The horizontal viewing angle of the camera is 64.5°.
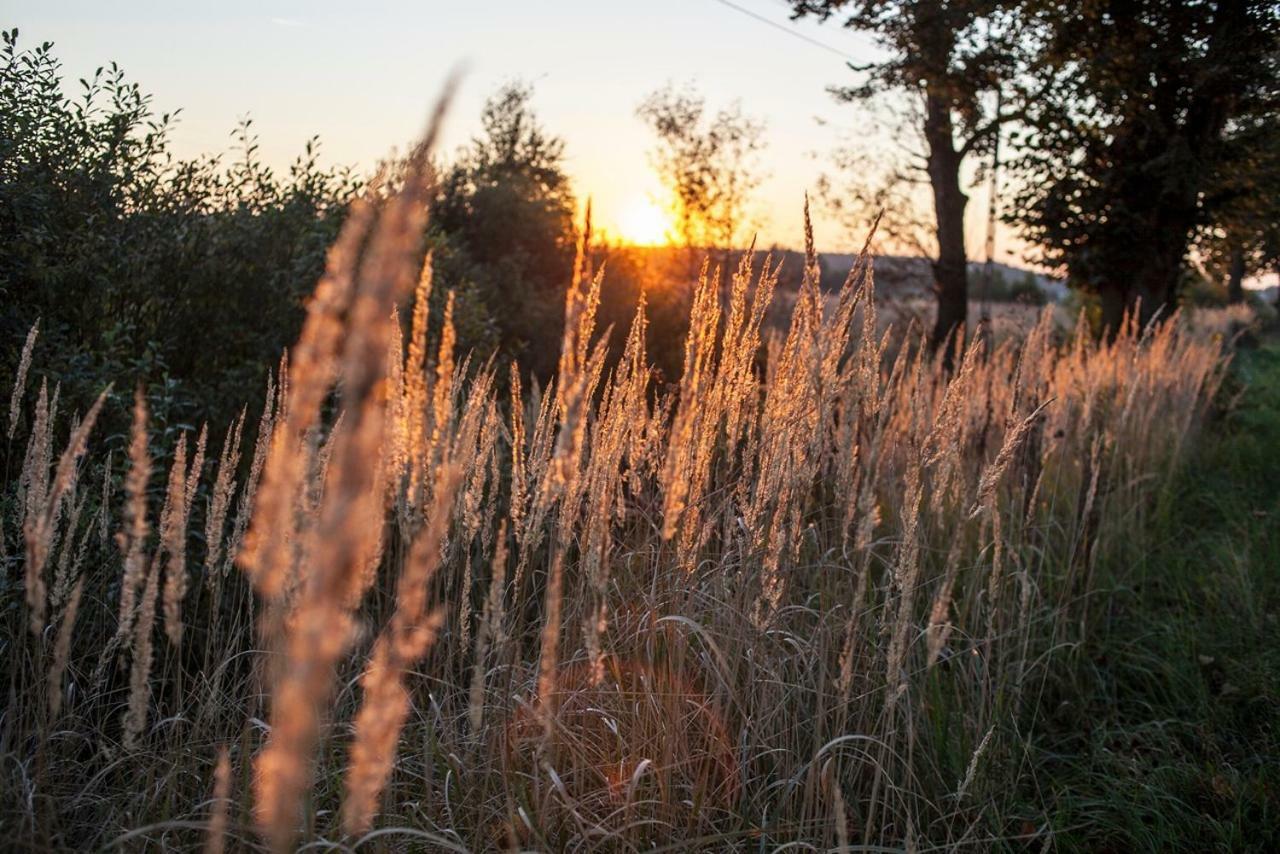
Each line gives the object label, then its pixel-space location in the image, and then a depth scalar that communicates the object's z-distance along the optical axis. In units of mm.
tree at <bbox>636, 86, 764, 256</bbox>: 16625
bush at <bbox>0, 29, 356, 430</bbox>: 4141
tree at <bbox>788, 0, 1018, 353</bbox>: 12539
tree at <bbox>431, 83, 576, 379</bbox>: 10266
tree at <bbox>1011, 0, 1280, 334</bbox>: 11859
